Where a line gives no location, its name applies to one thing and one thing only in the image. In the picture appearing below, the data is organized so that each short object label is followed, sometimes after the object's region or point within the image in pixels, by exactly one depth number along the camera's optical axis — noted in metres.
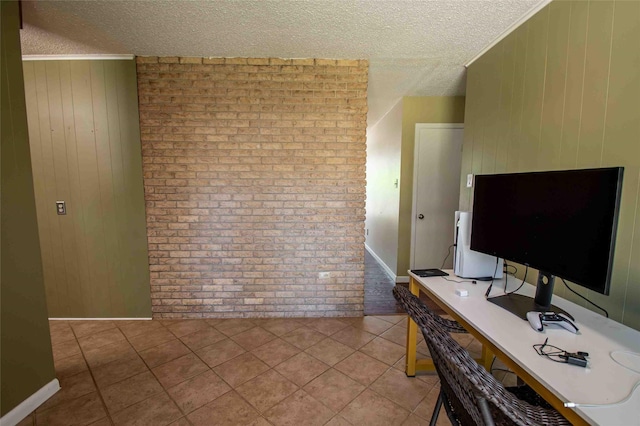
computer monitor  0.96
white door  3.63
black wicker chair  0.69
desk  0.74
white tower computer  1.74
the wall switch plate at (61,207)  2.60
